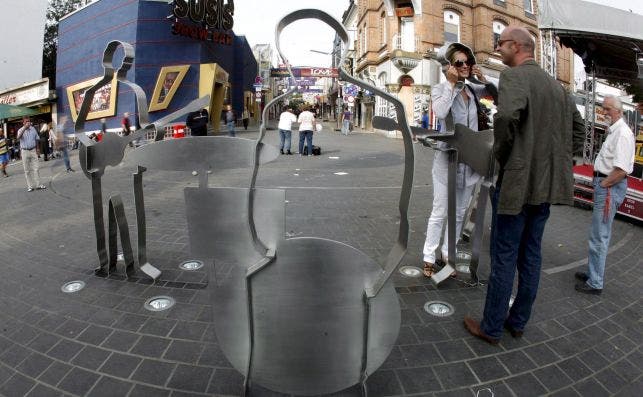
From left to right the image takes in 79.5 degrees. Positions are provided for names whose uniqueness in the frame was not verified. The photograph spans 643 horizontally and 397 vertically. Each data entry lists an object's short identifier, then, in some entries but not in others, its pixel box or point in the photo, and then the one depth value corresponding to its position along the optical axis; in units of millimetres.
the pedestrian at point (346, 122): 28645
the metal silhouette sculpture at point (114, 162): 3437
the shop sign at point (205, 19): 20594
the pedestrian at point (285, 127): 13039
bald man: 2326
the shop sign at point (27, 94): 25938
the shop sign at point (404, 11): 26766
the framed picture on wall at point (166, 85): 20498
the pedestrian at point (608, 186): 3393
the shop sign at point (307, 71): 44450
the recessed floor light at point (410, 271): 3838
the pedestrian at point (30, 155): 8727
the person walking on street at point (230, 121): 18866
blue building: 20516
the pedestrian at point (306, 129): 12523
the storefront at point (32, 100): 25891
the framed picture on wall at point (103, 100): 20953
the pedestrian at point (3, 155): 12047
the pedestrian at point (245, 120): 29497
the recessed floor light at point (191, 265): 3926
